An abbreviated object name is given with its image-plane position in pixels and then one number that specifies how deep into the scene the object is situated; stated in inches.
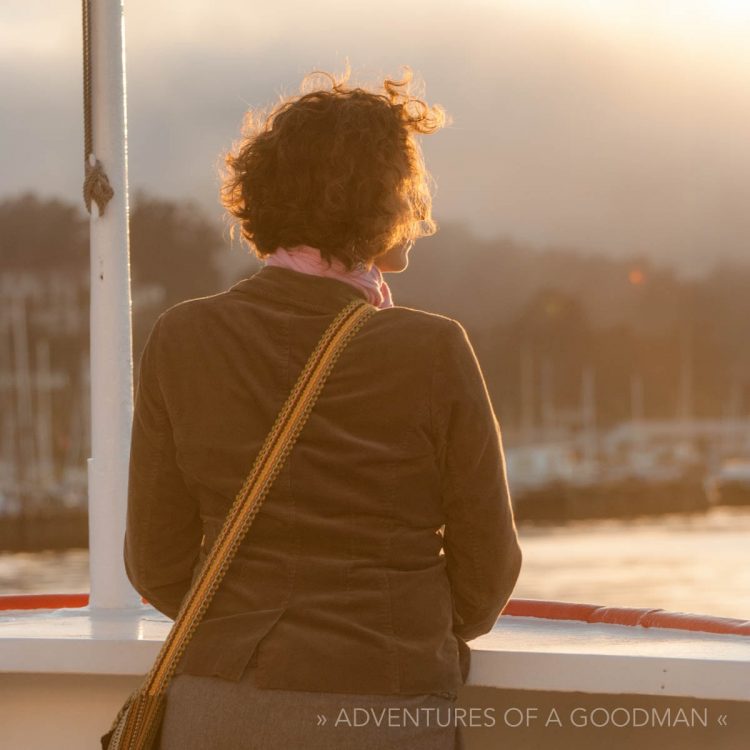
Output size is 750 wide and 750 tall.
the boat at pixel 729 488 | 5925.1
